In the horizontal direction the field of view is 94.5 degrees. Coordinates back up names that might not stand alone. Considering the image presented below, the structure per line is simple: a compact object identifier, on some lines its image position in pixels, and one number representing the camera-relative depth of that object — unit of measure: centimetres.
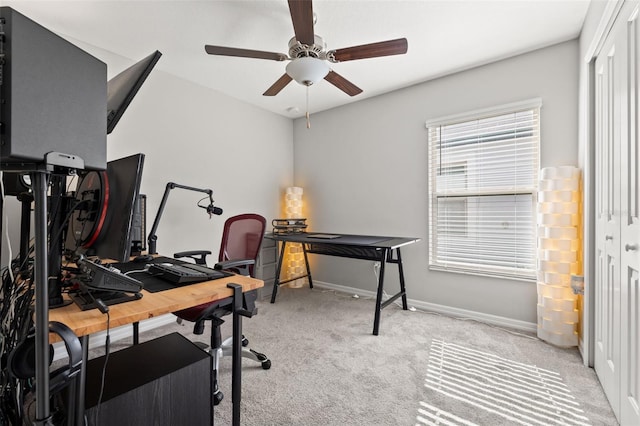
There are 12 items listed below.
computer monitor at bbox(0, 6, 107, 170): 60
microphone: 252
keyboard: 129
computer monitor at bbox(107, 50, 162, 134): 103
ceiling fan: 185
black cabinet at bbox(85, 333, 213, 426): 104
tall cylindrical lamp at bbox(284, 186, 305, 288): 402
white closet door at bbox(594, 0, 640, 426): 129
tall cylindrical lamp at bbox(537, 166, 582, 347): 221
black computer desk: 264
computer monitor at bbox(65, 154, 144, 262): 96
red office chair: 160
